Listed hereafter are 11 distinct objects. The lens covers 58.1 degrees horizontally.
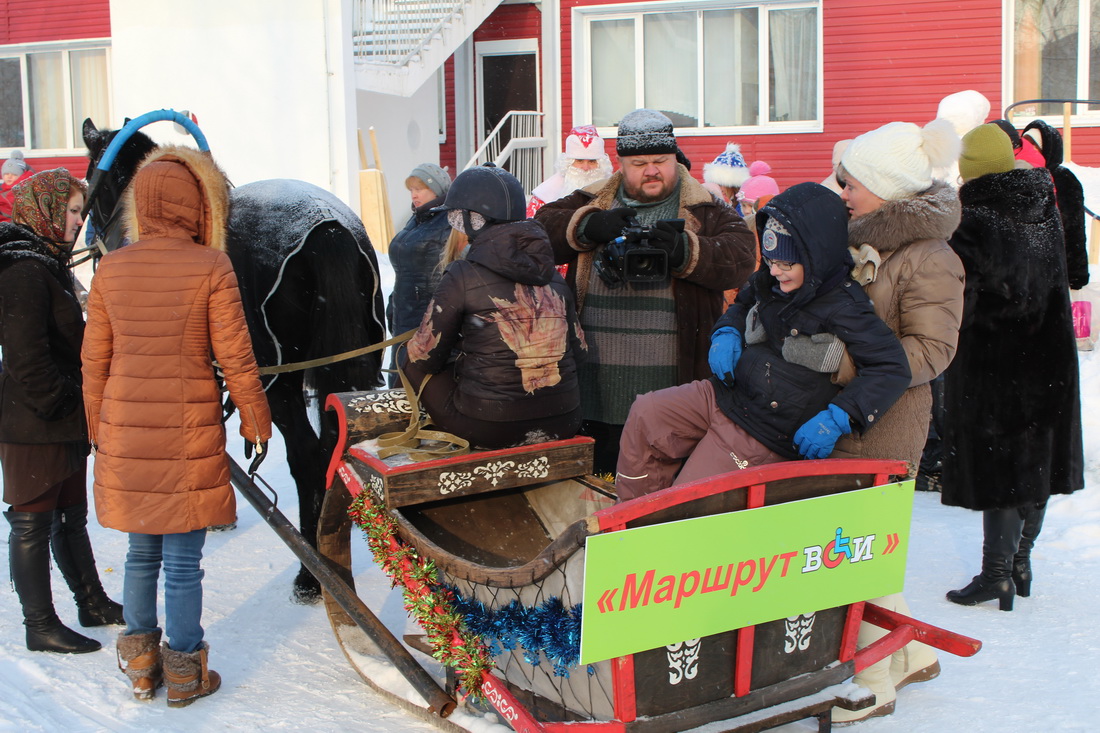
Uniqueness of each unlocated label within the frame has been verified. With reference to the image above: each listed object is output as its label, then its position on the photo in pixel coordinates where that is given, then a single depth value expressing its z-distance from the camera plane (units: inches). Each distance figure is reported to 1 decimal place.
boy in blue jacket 105.5
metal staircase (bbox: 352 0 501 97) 520.1
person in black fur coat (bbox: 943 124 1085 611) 151.9
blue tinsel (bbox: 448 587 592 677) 93.6
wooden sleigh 94.3
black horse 158.7
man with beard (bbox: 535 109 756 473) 140.9
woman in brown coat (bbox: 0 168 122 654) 132.3
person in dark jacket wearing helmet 122.3
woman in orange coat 119.6
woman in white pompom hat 113.7
